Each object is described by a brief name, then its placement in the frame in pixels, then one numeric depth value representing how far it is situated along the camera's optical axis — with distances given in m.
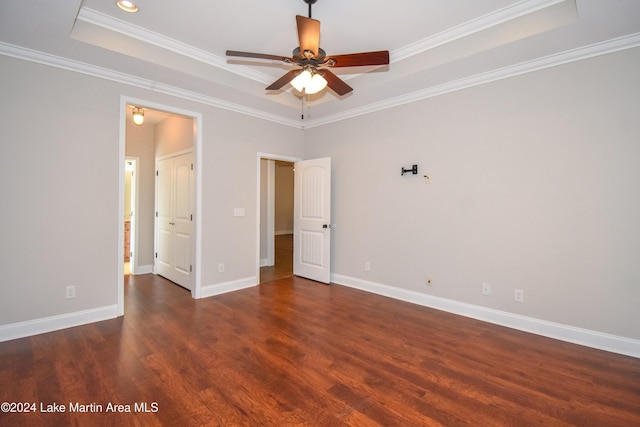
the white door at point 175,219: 4.34
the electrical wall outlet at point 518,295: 3.05
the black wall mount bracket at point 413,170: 3.83
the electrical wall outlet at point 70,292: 3.01
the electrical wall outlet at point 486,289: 3.26
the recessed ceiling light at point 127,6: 2.51
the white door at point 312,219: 4.74
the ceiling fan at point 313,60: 2.16
